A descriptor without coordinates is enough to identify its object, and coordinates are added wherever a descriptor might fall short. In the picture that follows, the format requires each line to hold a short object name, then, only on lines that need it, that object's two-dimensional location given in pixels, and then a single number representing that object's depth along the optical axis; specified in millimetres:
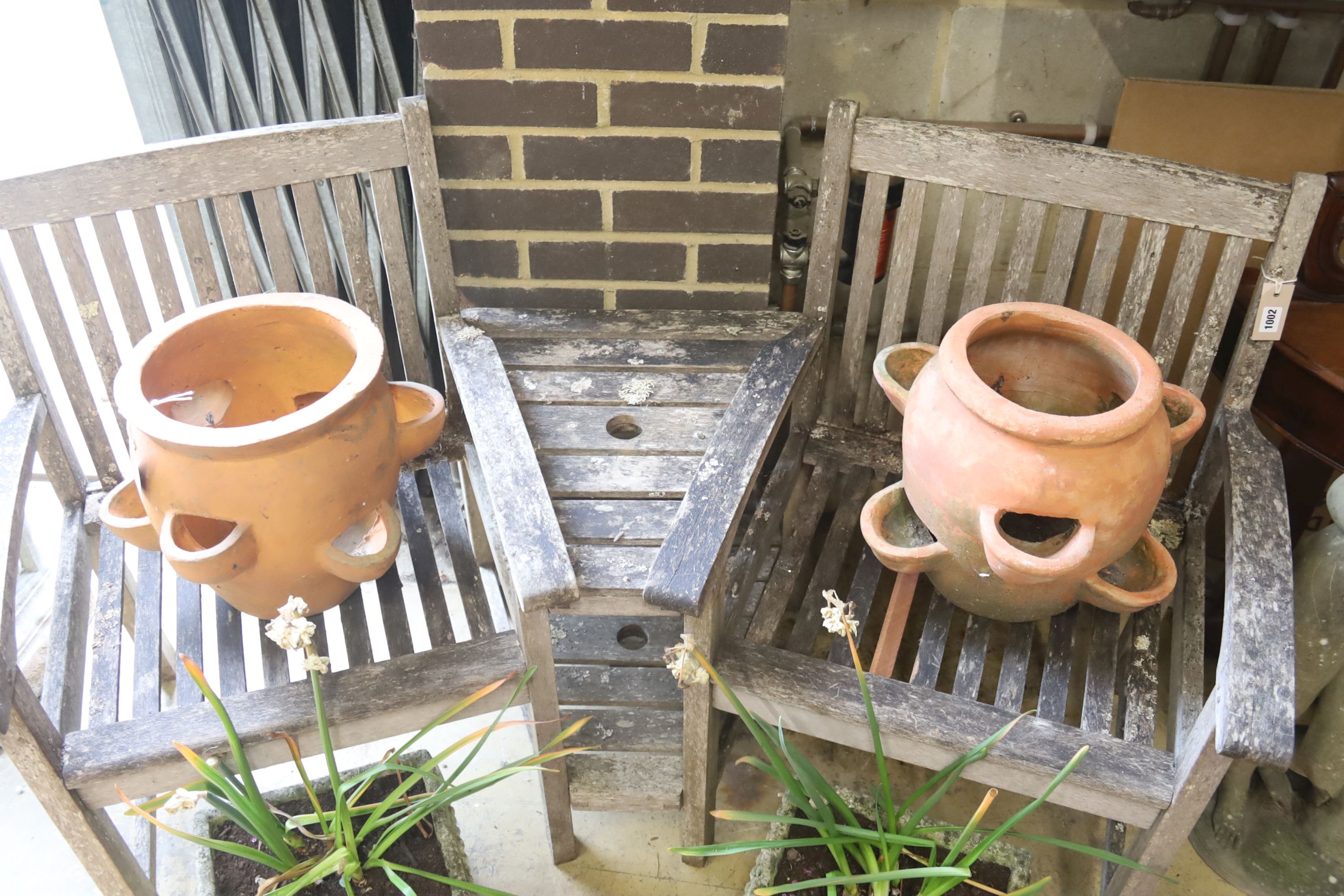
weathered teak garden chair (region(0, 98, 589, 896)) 1376
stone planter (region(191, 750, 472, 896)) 1565
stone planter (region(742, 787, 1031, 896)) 1538
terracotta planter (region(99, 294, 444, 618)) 1342
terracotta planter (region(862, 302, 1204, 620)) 1314
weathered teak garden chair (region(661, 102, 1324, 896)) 1327
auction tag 1530
